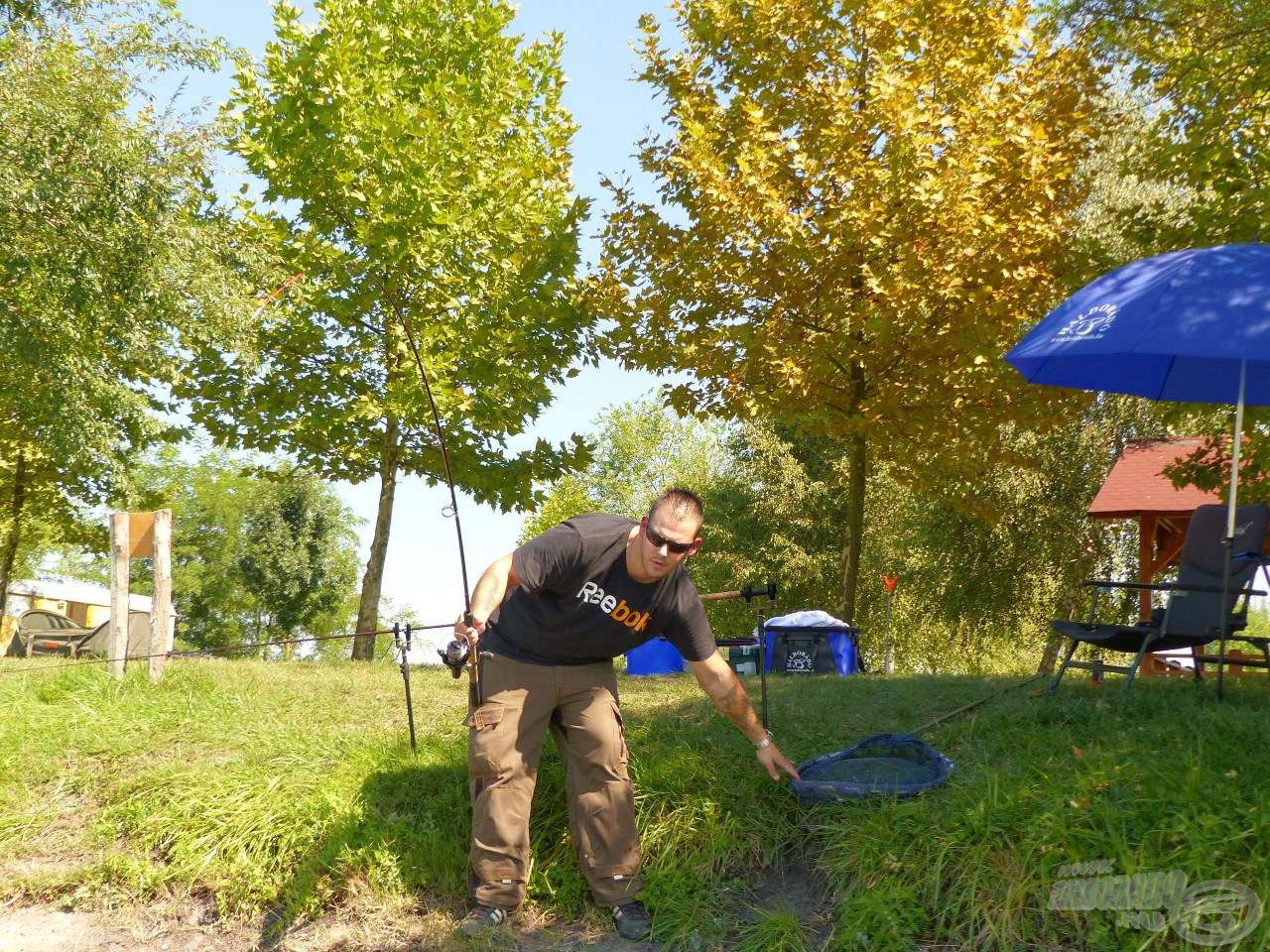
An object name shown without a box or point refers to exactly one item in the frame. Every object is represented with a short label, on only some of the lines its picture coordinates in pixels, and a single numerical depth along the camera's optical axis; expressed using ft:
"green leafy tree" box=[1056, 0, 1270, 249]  32.55
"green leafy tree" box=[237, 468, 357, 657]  128.47
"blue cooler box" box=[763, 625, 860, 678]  48.62
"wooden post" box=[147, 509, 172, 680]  31.14
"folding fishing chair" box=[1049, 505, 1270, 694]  25.09
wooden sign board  31.48
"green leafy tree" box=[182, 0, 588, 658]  53.57
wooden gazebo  58.44
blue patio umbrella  20.26
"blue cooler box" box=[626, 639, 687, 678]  57.26
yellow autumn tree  41.73
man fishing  17.43
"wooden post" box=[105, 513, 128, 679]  31.14
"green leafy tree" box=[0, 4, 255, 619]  41.34
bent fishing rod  17.04
